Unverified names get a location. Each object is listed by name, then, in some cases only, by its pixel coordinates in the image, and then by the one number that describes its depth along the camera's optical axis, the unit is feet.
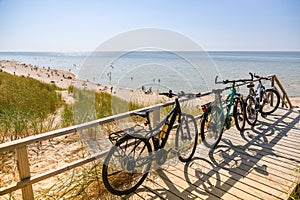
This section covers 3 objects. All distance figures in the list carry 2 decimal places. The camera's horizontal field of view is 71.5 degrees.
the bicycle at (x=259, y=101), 13.94
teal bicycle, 10.42
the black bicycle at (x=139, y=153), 6.64
